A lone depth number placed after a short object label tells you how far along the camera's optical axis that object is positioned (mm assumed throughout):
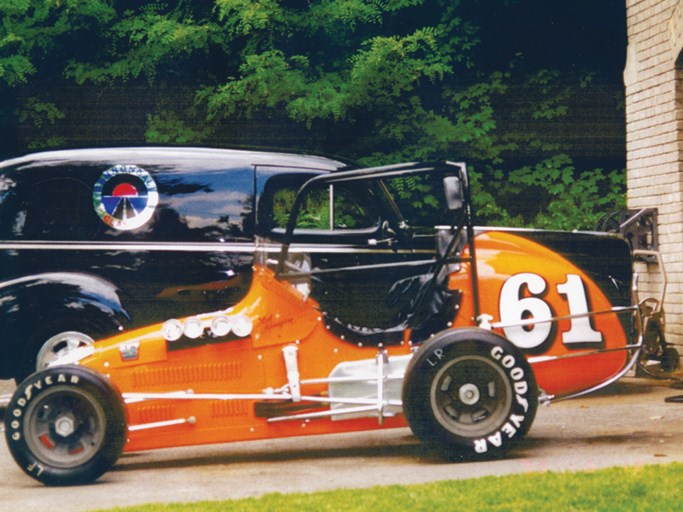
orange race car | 7082
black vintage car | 9719
